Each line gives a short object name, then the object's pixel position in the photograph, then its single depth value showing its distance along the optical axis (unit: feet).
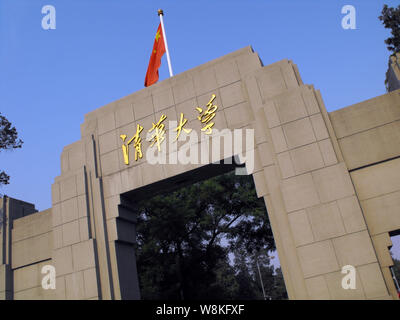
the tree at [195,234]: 73.87
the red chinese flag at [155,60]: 47.34
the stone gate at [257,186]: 29.99
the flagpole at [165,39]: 44.17
